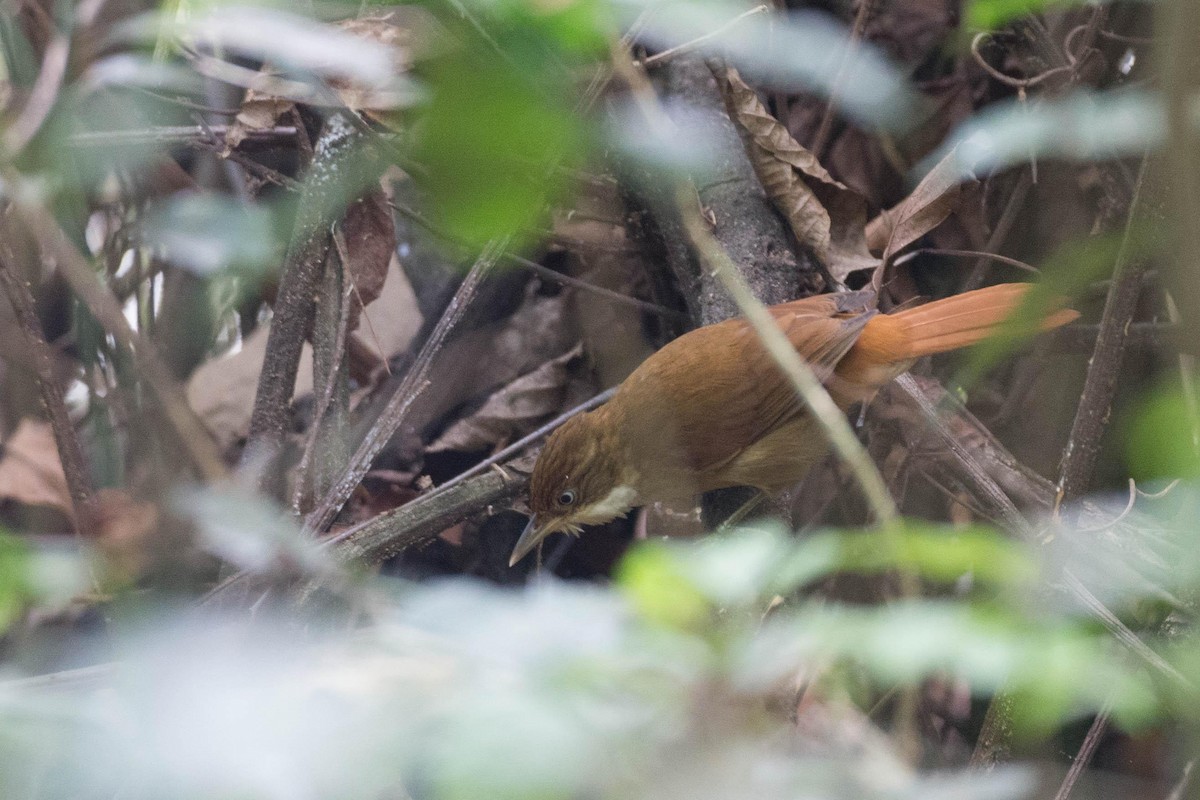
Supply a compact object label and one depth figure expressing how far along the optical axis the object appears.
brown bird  5.96
